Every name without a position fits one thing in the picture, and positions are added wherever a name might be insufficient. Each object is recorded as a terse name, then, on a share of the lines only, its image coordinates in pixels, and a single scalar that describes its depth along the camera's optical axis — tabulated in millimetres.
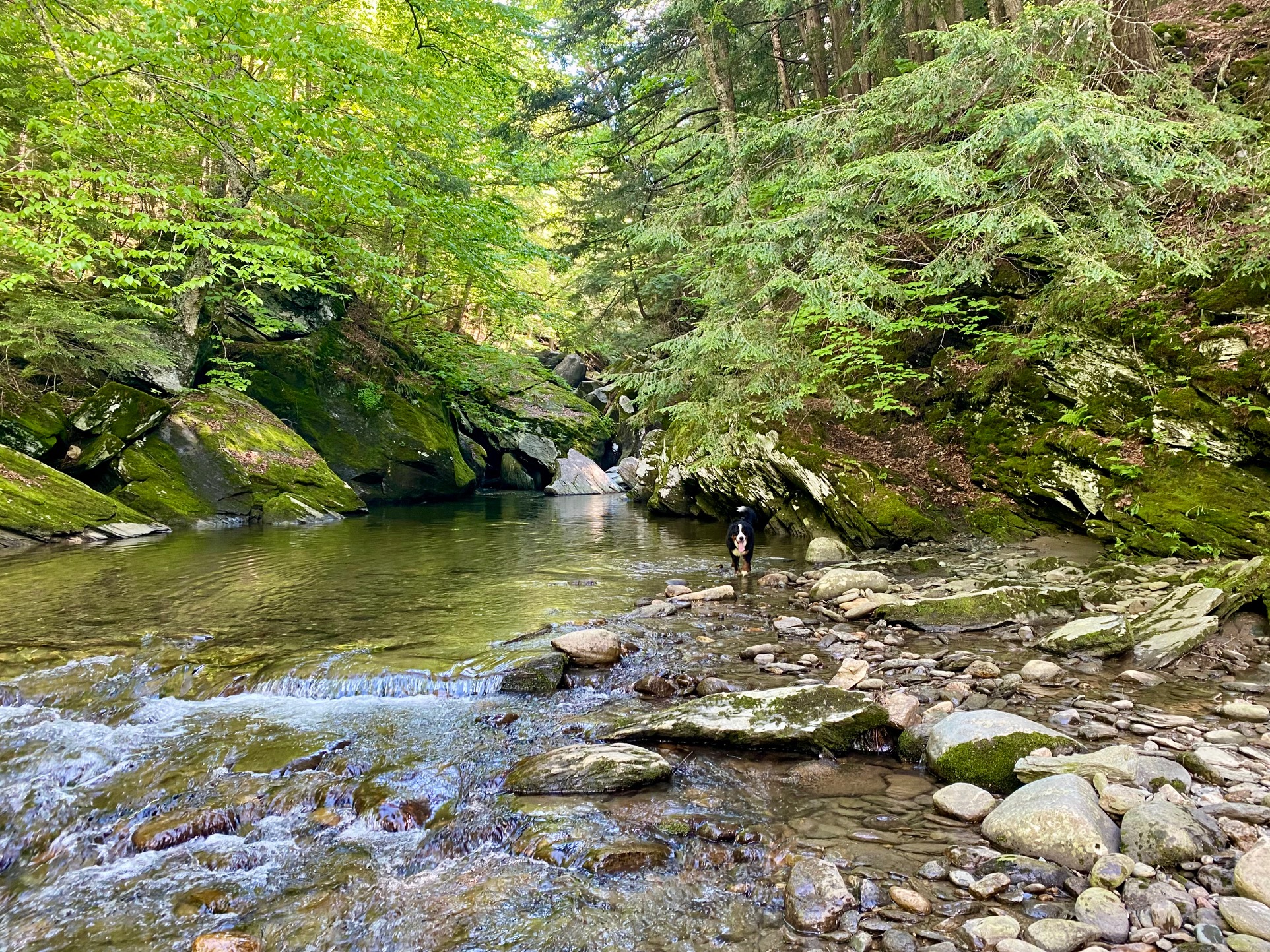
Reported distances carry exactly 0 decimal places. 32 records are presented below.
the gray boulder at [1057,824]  2666
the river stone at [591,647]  5688
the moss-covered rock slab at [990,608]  5957
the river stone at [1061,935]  2207
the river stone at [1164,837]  2541
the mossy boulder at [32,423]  12000
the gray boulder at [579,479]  26266
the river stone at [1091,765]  3145
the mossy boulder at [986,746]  3393
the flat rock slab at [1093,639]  4953
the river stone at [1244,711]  3761
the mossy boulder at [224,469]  13867
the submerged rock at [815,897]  2521
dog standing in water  9000
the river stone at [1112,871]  2479
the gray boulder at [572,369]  34344
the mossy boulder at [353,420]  18422
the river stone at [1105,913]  2240
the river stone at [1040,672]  4648
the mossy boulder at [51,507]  10938
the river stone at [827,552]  9633
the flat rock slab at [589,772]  3674
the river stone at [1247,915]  2123
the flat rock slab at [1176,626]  4742
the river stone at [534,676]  5184
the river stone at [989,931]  2297
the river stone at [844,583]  7414
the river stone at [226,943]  2588
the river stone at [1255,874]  2244
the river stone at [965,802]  3127
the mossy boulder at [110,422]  13125
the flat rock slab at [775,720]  3994
